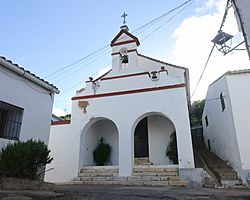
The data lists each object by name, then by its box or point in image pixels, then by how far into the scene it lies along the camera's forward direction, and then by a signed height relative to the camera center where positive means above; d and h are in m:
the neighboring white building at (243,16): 4.83 +3.45
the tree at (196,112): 21.77 +5.96
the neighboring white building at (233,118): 9.16 +2.43
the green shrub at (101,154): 11.87 +0.97
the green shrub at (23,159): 5.20 +0.33
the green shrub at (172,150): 10.91 +1.08
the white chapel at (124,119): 9.95 +2.63
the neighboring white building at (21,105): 6.56 +2.12
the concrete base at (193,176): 8.46 -0.15
